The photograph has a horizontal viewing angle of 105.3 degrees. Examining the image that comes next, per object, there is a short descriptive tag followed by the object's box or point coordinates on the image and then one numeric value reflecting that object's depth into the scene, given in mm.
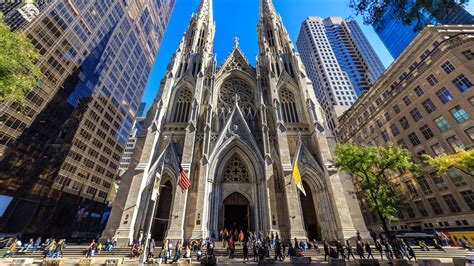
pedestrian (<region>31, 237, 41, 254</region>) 13330
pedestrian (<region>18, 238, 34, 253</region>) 13324
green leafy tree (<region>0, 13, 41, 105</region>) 10531
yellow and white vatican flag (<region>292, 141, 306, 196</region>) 13938
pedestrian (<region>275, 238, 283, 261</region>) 10908
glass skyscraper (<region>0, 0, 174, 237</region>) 25078
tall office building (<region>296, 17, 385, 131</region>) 54906
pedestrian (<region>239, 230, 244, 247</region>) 15452
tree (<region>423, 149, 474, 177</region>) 12996
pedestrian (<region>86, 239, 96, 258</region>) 12017
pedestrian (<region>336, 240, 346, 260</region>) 10286
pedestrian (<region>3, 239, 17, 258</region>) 11888
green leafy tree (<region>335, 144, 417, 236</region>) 13602
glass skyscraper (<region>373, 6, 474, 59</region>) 33781
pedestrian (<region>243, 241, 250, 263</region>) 10727
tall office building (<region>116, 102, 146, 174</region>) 62469
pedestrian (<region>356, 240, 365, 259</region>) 10661
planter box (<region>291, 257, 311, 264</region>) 9058
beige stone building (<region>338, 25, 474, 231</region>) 20344
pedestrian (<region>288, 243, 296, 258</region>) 10602
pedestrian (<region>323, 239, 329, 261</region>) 10901
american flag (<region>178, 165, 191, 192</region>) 12662
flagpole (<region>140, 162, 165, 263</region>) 9095
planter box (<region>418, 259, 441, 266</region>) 7429
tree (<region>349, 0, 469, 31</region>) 7719
